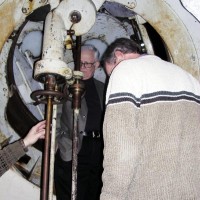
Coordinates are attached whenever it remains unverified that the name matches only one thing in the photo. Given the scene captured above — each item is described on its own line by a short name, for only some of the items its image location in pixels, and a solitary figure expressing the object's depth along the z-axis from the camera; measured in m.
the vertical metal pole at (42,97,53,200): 1.74
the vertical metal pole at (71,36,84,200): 1.92
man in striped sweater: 1.54
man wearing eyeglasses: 2.96
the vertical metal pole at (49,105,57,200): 1.79
